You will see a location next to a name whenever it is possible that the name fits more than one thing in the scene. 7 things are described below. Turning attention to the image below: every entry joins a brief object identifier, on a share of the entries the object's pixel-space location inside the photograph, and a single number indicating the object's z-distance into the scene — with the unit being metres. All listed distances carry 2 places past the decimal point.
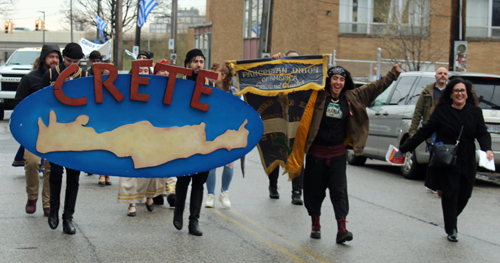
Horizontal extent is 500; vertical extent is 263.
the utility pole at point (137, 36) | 36.44
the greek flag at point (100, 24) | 30.03
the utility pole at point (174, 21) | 34.25
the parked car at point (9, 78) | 22.31
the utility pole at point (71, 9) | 59.76
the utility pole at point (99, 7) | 50.94
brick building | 30.58
